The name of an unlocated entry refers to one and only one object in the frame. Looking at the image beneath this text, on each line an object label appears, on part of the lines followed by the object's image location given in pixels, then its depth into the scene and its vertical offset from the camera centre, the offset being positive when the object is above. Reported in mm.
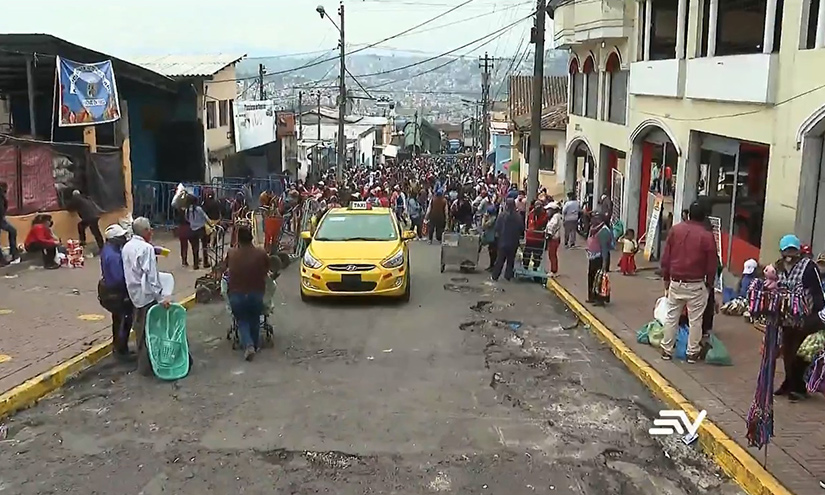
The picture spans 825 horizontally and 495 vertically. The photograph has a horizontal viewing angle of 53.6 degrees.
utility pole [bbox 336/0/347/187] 34531 +2129
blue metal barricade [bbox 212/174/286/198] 30120 -1140
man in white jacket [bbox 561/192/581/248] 20469 -1522
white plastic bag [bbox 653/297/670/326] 9716 -1871
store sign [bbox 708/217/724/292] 13883 -1185
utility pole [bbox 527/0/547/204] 19828 +1307
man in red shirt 8750 -1165
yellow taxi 12719 -1679
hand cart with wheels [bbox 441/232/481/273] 16781 -1921
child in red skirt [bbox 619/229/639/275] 15797 -1856
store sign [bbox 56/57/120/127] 16922 +1260
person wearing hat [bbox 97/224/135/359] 8688 -1329
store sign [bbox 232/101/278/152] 34562 +1357
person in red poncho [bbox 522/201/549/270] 15953 -1604
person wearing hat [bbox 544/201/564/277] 15750 -1579
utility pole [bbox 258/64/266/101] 50447 +4882
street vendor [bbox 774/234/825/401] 7301 -1268
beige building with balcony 11625 +882
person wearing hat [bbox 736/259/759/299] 11672 -1646
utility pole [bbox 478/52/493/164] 53938 +4369
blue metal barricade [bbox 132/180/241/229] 23812 -1388
